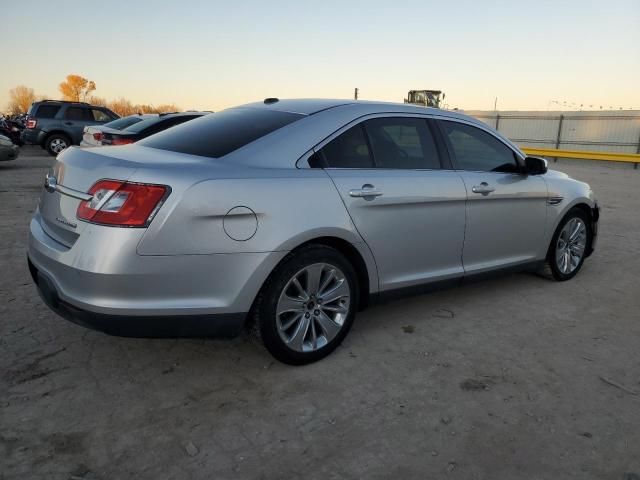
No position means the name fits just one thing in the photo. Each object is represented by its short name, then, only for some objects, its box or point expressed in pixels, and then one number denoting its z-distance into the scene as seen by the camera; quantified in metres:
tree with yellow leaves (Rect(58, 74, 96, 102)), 100.62
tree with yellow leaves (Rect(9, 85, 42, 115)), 106.56
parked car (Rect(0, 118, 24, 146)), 17.55
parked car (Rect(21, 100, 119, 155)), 16.16
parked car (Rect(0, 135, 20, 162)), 12.26
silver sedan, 2.53
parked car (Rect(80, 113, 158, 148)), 9.59
